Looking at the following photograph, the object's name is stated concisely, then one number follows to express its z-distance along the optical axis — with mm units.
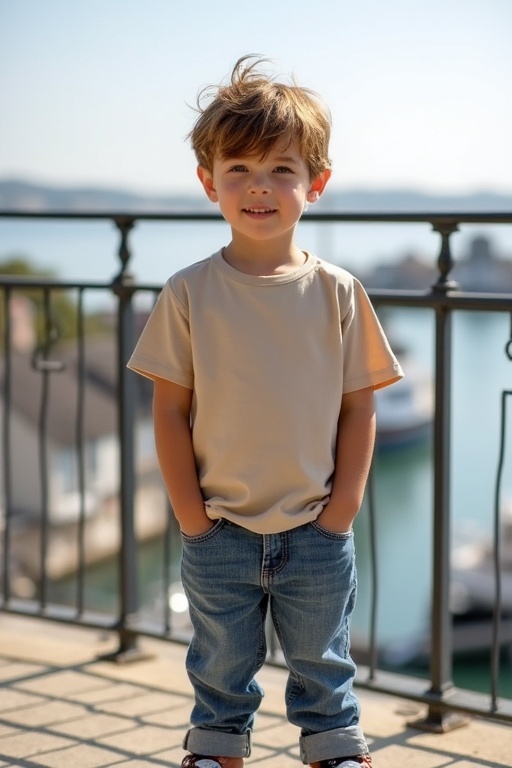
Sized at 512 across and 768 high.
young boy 1677
